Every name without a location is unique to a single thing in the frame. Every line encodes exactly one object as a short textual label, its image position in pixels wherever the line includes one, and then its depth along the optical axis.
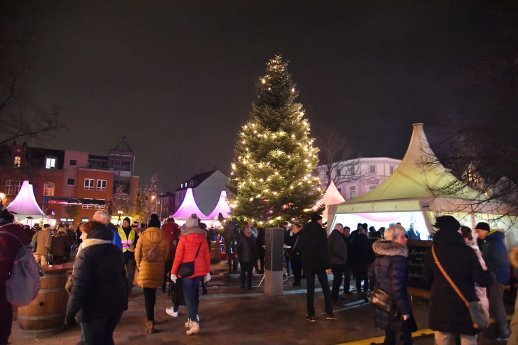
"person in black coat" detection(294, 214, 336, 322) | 7.80
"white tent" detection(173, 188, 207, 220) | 25.97
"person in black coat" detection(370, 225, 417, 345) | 4.98
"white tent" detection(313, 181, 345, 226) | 23.44
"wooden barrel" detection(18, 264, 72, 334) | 6.41
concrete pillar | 10.42
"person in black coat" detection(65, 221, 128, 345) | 3.97
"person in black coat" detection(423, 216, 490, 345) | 4.27
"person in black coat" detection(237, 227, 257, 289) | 11.47
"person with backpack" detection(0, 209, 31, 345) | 4.08
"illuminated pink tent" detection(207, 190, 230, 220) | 26.58
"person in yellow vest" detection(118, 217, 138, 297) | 9.67
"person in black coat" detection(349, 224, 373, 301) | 10.66
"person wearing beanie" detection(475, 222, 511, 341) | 6.92
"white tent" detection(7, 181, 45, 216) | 25.94
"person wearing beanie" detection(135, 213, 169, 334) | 6.84
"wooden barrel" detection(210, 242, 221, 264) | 19.09
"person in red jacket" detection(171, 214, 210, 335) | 6.80
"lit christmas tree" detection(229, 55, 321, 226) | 18.62
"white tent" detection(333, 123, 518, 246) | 14.09
